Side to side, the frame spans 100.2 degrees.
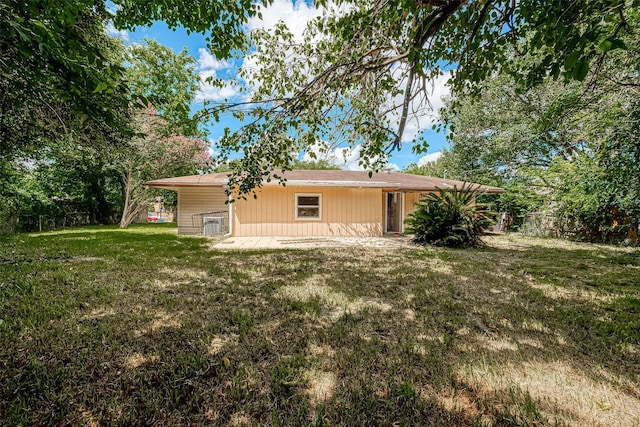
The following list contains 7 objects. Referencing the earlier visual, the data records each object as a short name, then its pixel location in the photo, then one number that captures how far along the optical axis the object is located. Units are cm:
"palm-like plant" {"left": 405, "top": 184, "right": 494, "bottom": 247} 793
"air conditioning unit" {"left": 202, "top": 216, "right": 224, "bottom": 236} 1084
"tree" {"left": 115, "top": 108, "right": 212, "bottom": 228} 1316
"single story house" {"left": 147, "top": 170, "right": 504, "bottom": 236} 1054
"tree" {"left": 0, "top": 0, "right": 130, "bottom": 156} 191
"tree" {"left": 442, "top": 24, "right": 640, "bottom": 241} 559
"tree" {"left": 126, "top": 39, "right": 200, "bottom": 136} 1606
